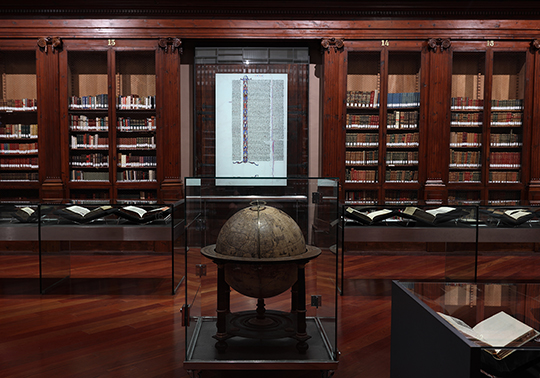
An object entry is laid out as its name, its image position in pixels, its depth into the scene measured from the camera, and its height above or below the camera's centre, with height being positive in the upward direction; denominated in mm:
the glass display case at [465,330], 1430 -633
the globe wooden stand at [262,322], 2865 -1086
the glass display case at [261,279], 2707 -788
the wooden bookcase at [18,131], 6844 +441
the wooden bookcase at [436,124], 6715 +611
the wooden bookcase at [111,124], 6676 +564
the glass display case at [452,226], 4570 -649
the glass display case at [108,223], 4648 -668
